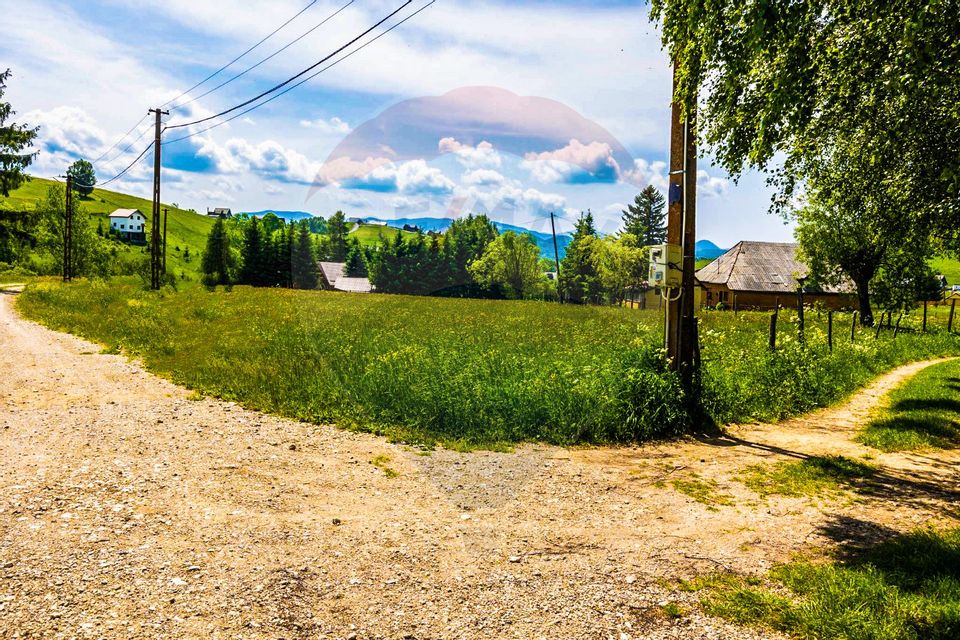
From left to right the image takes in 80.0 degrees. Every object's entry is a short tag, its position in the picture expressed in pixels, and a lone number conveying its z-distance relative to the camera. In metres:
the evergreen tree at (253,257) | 64.88
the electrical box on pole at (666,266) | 9.77
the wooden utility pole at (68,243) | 47.50
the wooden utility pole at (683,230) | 9.89
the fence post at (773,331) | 14.45
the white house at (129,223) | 151.12
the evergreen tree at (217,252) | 81.19
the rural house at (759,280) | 57.19
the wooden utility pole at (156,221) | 36.47
